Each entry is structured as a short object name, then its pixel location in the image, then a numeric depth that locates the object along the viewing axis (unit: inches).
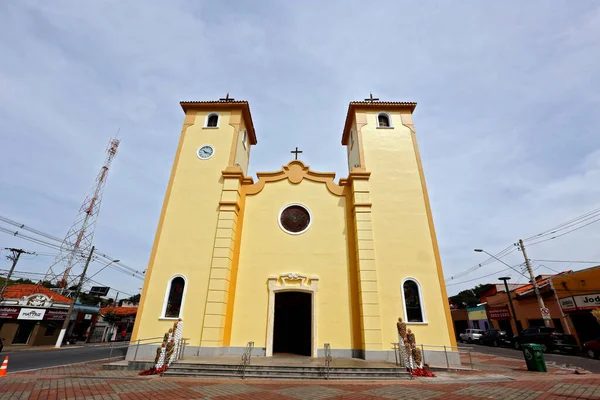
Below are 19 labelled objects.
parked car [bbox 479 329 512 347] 994.1
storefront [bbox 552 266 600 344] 767.7
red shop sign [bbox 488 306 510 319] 1193.3
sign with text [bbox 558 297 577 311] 820.0
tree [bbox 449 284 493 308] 2159.6
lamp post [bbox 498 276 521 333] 1055.9
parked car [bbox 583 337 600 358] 606.5
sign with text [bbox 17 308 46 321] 955.3
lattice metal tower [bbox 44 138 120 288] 1318.9
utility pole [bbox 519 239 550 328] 817.5
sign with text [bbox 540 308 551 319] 811.6
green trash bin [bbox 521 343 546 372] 421.7
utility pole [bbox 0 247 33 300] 955.0
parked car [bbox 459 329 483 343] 1153.4
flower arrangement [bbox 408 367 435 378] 380.8
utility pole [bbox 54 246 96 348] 942.4
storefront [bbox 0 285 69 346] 927.7
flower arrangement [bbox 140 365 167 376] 378.5
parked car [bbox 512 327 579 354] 721.5
